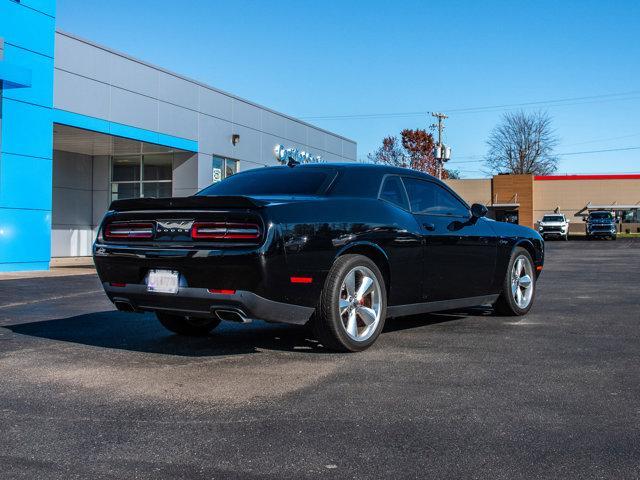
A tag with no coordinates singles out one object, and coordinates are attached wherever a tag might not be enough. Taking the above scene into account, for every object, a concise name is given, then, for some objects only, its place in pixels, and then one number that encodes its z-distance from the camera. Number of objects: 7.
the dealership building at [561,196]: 62.88
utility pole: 45.82
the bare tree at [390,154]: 67.69
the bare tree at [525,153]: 78.88
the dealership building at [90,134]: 17.52
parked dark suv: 46.69
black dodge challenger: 4.91
